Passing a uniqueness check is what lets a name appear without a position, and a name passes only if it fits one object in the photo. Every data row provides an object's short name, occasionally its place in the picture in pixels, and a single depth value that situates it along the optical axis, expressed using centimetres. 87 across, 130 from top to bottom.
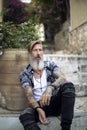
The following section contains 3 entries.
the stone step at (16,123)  295
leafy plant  319
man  257
